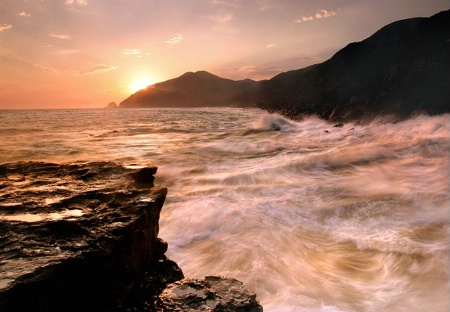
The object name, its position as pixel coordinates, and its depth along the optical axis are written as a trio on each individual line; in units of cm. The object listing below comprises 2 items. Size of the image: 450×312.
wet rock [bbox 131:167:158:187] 448
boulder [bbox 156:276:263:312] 237
